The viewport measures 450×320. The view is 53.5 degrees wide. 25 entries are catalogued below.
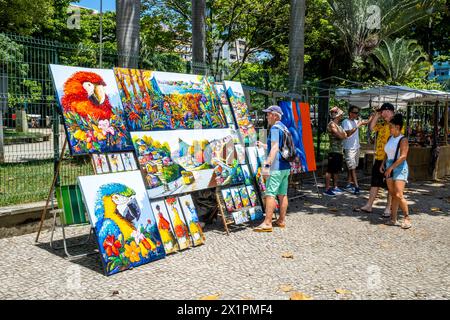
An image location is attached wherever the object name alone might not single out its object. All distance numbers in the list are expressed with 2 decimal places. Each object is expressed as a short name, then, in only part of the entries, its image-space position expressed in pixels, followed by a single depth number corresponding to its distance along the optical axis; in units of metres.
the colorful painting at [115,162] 5.25
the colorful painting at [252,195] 7.00
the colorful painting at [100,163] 5.09
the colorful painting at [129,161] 5.36
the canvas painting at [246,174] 6.96
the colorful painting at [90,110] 4.98
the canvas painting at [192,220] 5.79
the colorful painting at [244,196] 6.85
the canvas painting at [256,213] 6.83
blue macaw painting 4.72
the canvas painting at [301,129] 8.23
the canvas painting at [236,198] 6.68
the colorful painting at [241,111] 7.15
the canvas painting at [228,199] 6.53
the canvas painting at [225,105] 6.99
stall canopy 11.50
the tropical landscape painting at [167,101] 5.61
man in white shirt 9.41
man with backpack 6.51
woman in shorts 6.72
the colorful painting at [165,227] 5.39
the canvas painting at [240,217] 6.52
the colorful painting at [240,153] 6.87
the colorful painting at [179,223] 5.58
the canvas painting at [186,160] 5.56
